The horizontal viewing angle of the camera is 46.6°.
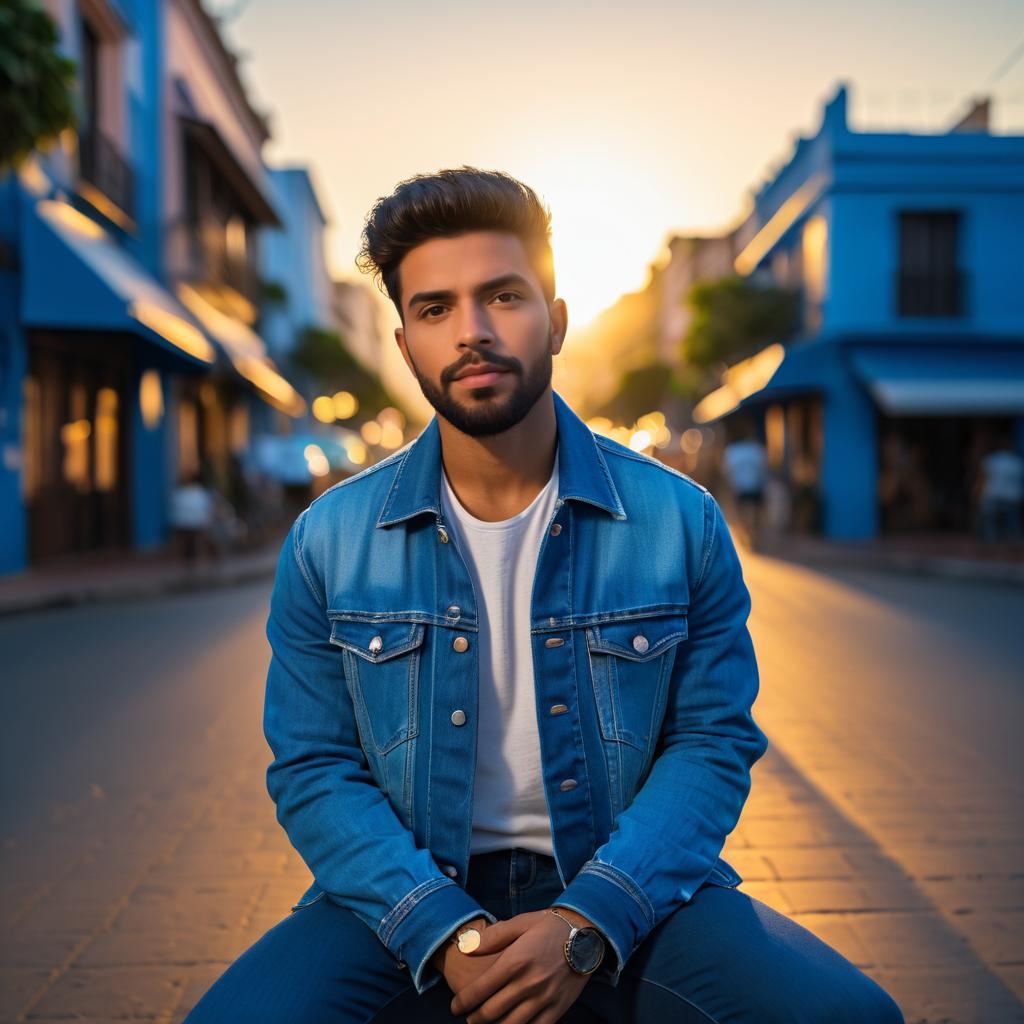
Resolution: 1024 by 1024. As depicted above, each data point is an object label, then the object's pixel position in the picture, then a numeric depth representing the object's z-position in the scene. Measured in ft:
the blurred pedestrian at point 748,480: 64.54
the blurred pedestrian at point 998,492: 58.72
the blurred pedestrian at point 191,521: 49.21
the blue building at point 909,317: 73.72
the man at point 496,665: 6.43
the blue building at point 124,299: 44.80
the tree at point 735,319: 85.87
